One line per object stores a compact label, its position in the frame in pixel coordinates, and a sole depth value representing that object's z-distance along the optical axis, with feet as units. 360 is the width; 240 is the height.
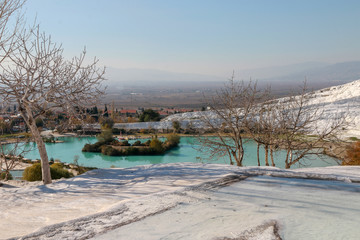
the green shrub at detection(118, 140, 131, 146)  93.71
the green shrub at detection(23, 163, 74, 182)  37.42
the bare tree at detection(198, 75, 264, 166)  32.30
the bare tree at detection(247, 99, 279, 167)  32.10
